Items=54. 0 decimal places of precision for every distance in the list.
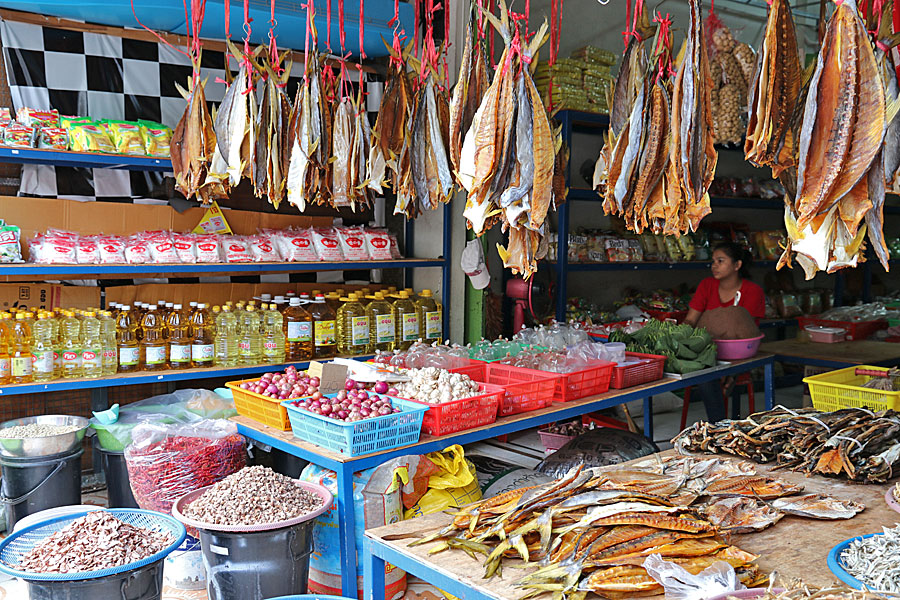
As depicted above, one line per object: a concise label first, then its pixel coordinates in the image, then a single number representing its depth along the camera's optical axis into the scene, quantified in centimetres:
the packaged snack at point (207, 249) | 445
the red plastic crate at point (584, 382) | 365
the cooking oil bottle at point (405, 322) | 505
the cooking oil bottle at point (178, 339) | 435
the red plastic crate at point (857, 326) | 599
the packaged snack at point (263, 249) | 465
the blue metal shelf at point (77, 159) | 386
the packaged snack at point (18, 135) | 384
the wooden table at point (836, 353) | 497
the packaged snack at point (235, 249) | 455
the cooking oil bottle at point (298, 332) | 463
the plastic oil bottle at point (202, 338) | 437
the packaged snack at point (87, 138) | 407
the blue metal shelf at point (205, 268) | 392
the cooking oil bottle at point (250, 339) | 457
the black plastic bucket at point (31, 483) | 348
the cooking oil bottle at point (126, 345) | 423
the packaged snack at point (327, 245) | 489
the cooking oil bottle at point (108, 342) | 420
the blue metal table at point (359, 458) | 283
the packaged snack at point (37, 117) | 393
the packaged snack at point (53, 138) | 397
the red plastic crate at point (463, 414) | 311
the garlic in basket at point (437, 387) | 320
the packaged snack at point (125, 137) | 418
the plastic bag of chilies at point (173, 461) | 321
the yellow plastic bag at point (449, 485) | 327
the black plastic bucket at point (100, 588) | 226
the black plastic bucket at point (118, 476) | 369
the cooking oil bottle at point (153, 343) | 429
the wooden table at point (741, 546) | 183
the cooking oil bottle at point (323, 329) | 473
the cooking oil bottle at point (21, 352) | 392
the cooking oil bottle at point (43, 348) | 397
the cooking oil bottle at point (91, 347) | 409
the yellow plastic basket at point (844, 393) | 330
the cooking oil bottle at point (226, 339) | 452
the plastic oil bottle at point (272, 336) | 465
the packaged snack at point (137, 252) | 425
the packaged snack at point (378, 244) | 512
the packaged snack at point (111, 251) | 421
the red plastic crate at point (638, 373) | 395
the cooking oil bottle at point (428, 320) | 523
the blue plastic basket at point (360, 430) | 283
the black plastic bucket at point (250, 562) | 259
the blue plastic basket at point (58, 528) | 223
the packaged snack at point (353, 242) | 499
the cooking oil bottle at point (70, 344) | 406
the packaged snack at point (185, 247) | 441
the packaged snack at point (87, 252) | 416
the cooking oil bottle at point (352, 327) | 482
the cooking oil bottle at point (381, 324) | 493
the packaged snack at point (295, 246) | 477
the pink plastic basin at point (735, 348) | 478
